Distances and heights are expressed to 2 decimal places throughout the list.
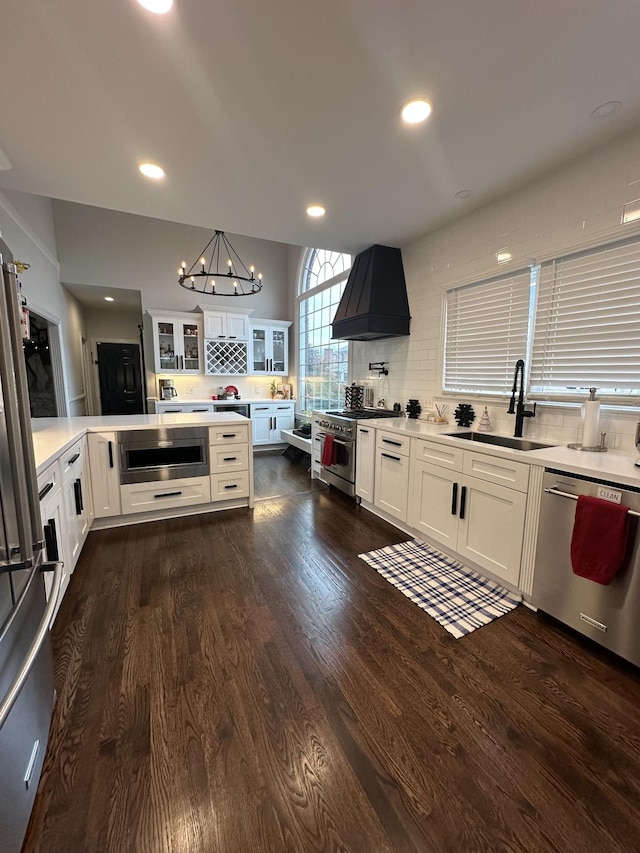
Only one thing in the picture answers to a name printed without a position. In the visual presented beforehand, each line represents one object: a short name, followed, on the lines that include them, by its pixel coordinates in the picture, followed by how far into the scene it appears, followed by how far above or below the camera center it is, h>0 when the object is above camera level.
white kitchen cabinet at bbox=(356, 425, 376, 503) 3.45 -0.83
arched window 5.32 +0.76
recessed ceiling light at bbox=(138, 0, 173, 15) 1.36 +1.44
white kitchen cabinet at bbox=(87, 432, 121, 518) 2.95 -0.81
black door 7.53 -0.04
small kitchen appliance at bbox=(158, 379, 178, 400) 5.88 -0.22
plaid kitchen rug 2.03 -1.34
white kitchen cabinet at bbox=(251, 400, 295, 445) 6.23 -0.74
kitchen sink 2.49 -0.46
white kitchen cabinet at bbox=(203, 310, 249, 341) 5.95 +0.89
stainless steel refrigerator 0.95 -0.67
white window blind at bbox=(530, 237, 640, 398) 2.12 +0.37
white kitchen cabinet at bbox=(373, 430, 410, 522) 3.02 -0.85
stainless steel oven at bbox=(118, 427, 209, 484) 3.11 -0.70
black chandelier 6.20 +1.84
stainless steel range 3.78 -0.73
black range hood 3.72 +0.87
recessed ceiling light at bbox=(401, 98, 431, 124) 1.87 +1.45
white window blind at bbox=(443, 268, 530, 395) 2.75 +0.40
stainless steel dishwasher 1.61 -1.01
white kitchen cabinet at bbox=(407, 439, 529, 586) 2.13 -0.85
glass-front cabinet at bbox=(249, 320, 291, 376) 6.46 +0.58
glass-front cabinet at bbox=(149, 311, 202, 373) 5.79 +0.61
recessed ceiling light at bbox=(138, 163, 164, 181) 2.42 +1.44
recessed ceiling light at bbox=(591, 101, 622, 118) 1.86 +1.44
